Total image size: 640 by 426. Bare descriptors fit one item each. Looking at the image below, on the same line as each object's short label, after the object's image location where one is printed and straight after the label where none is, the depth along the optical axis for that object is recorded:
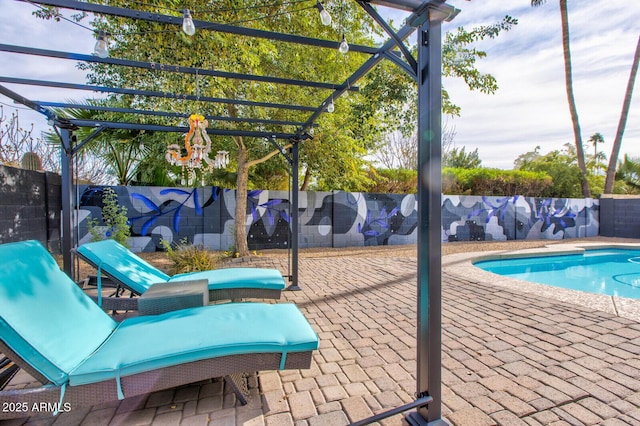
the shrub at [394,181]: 12.14
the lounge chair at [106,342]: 1.59
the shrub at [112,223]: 6.06
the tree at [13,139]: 8.52
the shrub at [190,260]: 5.55
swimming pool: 6.41
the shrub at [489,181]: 13.78
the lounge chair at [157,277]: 3.19
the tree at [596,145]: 40.34
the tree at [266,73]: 3.30
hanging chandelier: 3.59
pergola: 1.73
